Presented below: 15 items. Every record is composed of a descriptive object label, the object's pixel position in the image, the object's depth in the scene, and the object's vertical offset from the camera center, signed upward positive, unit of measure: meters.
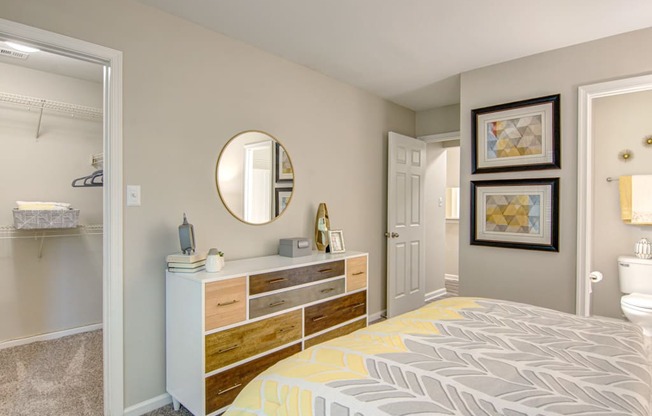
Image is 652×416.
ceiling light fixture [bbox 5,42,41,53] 2.63 +1.23
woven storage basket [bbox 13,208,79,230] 2.81 -0.11
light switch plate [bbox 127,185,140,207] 2.02 +0.06
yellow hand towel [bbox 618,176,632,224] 3.36 +0.10
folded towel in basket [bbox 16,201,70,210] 2.86 +0.00
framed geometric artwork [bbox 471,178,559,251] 2.70 -0.05
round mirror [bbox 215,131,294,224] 2.50 +0.23
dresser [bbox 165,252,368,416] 1.90 -0.73
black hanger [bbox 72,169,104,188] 3.15 +0.23
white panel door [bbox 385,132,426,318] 3.84 -0.22
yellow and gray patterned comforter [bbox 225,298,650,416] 0.90 -0.52
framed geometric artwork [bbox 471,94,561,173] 2.70 +0.60
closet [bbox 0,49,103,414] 2.93 -0.18
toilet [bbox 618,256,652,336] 2.85 -0.76
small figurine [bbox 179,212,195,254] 2.06 -0.20
